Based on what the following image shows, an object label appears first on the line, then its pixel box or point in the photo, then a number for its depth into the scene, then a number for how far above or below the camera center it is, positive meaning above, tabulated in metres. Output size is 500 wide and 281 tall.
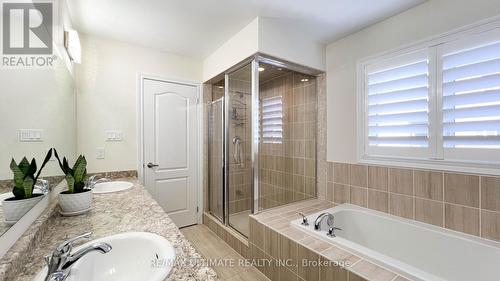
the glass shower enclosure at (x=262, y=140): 2.37 +0.00
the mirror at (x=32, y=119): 0.83 +0.11
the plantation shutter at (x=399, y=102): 1.80 +0.34
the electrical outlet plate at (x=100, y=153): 2.39 -0.14
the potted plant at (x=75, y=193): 1.26 -0.32
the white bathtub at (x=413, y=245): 1.38 -0.82
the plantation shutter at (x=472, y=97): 1.46 +0.31
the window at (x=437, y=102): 1.49 +0.31
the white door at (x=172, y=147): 2.70 -0.09
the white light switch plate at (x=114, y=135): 2.45 +0.06
